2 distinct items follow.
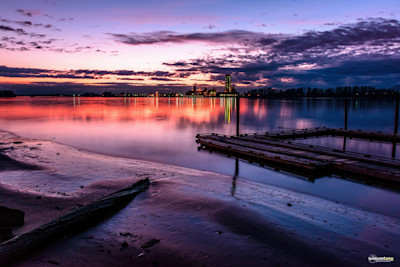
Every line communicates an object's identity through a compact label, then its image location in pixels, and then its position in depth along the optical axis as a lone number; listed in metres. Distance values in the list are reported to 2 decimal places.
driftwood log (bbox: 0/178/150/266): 6.39
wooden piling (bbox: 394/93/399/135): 28.23
